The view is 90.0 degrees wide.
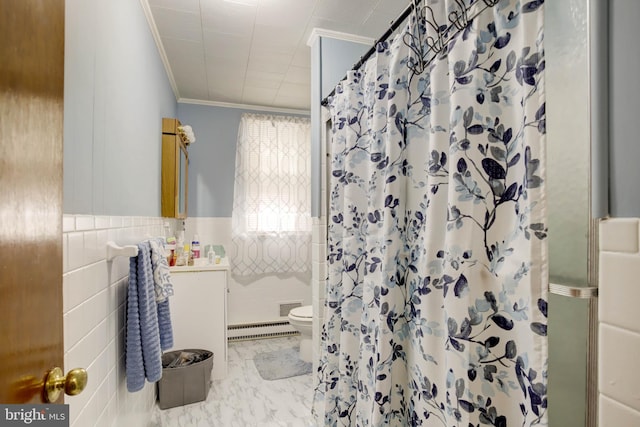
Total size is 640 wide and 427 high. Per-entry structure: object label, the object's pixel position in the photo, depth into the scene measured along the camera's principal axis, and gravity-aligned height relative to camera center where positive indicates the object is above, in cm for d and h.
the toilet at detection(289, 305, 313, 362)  266 -95
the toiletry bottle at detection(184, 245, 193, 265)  265 -37
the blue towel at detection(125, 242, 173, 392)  135 -51
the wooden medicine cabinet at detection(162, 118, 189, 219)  241 +34
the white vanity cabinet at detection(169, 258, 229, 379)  241 -75
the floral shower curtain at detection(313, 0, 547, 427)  70 -5
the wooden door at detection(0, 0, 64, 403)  49 +3
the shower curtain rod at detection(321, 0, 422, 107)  108 +70
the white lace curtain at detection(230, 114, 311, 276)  339 +15
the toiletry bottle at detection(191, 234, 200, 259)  298 -35
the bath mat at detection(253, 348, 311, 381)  261 -133
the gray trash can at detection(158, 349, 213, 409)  215 -117
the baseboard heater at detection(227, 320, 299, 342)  336 -128
